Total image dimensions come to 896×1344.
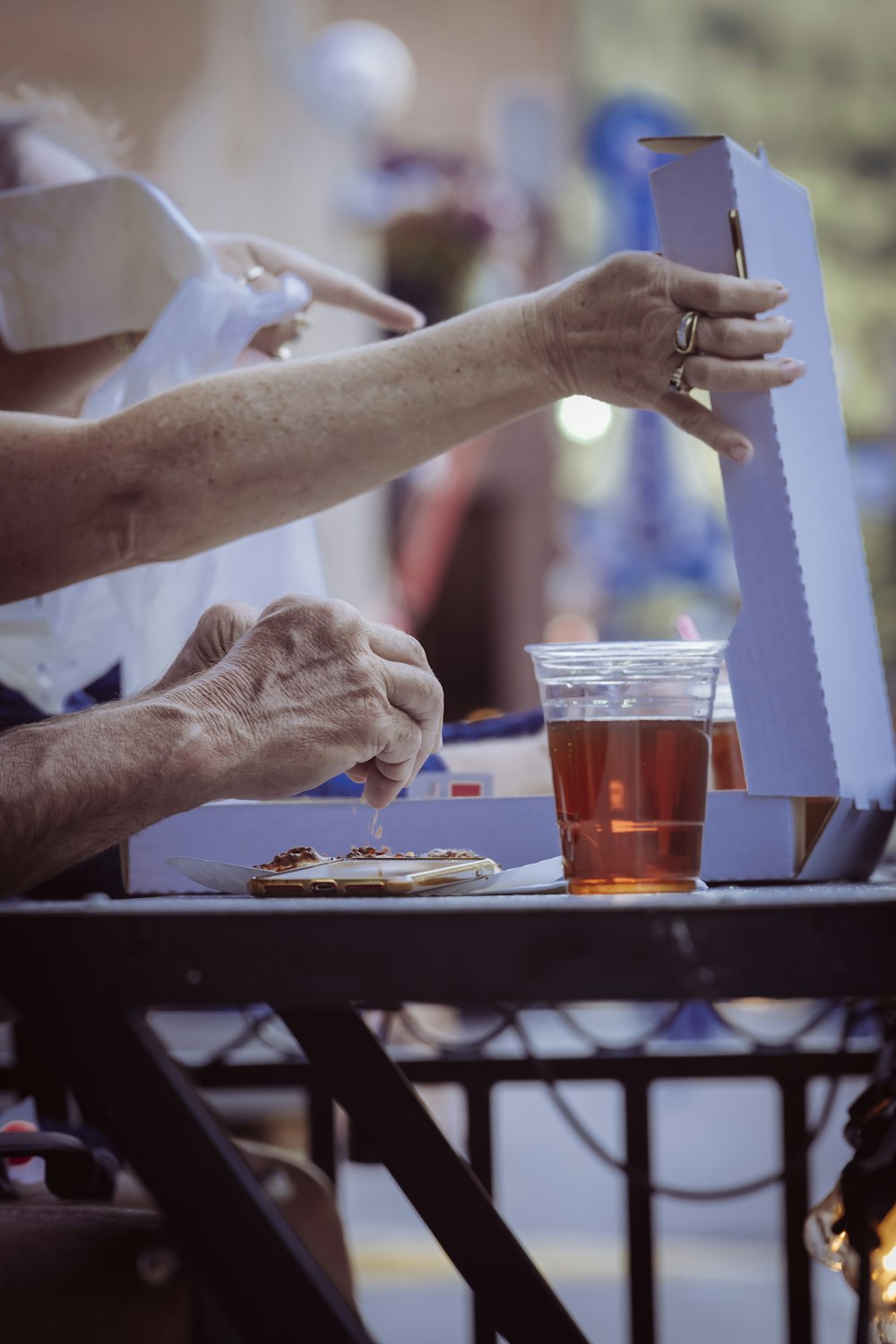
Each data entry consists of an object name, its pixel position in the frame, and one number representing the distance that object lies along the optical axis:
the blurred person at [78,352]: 4.05
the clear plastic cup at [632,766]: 3.57
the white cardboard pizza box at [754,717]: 3.70
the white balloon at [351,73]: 15.21
